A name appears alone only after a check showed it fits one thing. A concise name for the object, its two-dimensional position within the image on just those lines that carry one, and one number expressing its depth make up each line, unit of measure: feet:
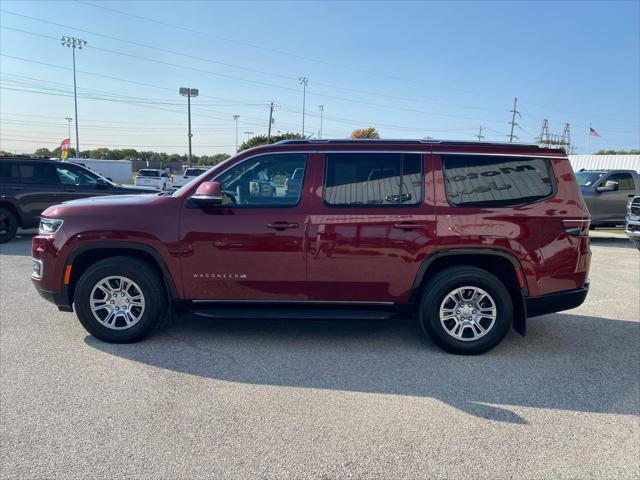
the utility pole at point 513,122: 275.39
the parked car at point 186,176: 84.25
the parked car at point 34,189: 34.47
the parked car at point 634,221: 30.28
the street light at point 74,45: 171.42
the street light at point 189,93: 167.84
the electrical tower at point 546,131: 257.75
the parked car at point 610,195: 42.09
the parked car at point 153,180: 91.94
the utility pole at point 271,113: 208.70
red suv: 14.29
